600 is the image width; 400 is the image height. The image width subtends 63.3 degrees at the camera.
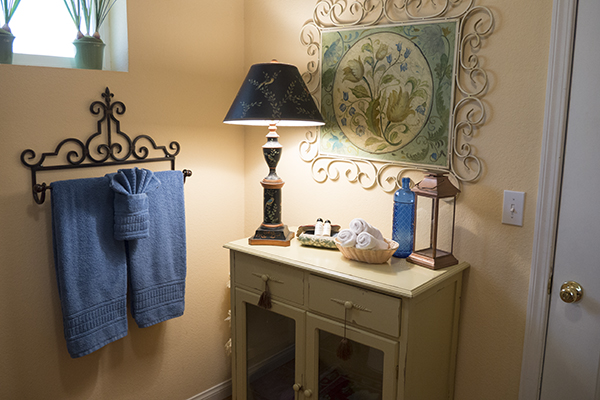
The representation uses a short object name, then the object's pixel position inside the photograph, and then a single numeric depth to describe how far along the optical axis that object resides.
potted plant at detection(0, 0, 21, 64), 1.67
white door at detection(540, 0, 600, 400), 1.40
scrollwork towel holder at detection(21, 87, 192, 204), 1.67
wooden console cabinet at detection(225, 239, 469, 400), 1.49
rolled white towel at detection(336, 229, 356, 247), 1.63
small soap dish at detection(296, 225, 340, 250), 1.81
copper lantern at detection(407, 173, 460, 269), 1.60
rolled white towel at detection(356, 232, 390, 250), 1.59
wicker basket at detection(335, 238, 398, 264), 1.61
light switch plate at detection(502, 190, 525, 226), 1.56
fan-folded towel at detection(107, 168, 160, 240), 1.74
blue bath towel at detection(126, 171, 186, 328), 1.88
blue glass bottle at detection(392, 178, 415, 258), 1.72
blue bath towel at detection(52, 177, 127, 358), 1.66
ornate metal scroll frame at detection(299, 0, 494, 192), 1.61
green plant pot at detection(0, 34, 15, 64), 1.67
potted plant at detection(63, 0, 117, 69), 1.83
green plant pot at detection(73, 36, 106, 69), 1.83
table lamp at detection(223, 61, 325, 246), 1.72
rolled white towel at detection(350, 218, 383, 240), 1.64
